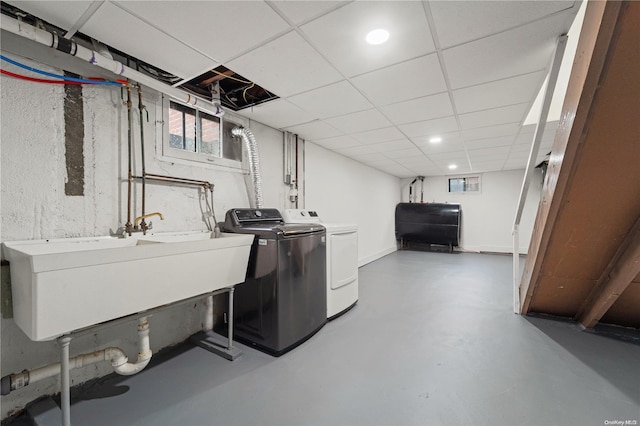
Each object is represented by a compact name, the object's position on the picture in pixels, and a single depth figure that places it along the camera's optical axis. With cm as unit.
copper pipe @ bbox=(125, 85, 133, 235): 178
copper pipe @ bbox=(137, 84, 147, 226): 188
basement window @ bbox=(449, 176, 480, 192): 677
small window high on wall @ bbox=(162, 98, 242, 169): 213
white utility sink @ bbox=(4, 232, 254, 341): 108
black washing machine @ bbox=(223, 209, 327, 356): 201
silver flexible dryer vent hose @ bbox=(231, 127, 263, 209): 259
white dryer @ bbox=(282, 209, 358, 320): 259
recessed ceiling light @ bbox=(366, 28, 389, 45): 145
